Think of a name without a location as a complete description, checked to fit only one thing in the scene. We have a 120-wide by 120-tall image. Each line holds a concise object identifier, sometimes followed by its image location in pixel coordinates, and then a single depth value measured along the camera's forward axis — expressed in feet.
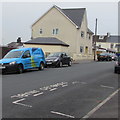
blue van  34.34
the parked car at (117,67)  39.78
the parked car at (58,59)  49.47
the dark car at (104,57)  97.85
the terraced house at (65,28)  98.33
